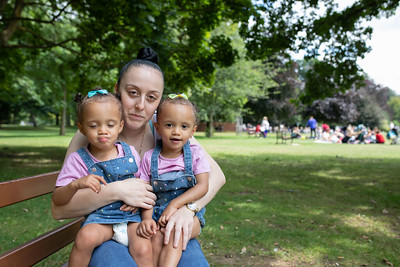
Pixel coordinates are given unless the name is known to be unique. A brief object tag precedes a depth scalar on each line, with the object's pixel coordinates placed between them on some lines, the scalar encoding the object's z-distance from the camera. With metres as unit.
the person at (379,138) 26.33
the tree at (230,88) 27.23
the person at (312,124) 29.90
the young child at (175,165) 2.22
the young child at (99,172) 1.94
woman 2.00
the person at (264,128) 32.62
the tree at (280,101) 46.03
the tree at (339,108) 44.34
